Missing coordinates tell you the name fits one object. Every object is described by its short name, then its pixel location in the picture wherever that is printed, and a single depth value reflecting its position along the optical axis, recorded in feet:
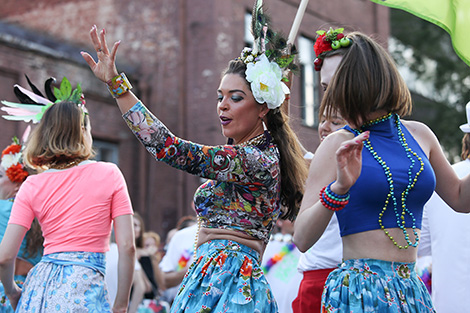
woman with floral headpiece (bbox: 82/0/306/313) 8.71
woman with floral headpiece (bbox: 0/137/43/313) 14.46
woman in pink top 11.62
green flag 10.83
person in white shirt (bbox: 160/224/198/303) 22.58
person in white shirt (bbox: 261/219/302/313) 19.27
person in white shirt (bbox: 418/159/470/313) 11.85
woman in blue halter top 7.70
